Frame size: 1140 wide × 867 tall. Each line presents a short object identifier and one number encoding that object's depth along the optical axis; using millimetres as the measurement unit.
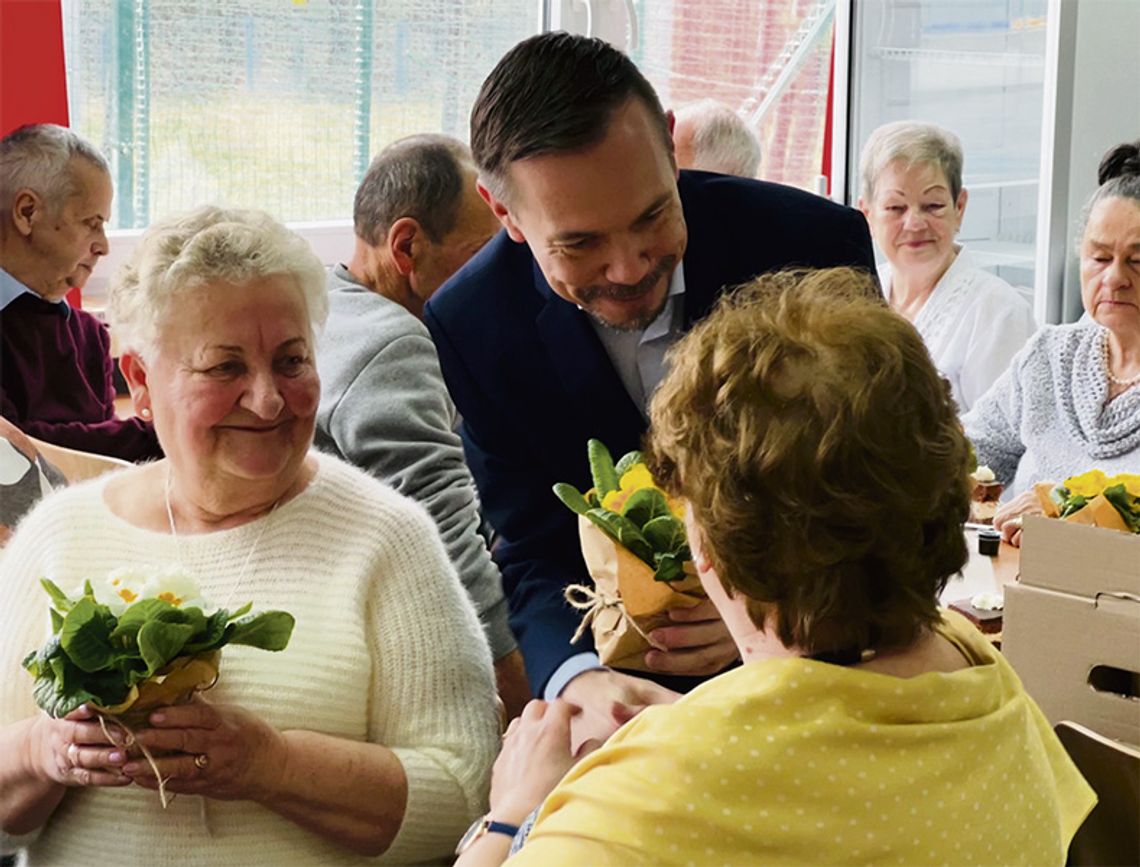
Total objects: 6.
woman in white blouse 4512
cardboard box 1809
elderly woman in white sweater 1834
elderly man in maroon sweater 3588
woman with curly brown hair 1195
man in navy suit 1850
